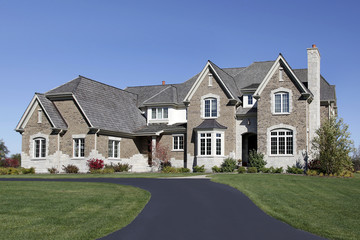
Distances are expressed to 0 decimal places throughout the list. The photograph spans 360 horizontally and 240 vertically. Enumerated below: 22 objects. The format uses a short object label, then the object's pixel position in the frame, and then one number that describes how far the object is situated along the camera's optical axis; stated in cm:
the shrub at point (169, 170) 3725
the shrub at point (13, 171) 3559
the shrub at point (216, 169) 3541
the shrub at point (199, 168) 3612
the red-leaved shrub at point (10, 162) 4133
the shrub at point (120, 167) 3781
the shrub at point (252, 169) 3325
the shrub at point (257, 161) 3409
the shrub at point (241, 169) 3325
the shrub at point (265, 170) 3366
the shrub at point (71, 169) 3572
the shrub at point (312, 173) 3117
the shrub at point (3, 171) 3547
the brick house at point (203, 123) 3459
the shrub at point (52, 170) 3606
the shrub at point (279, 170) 3338
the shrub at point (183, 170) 3731
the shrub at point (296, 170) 3259
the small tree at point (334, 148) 3014
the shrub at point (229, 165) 3512
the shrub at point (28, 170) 3606
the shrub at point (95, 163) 3531
